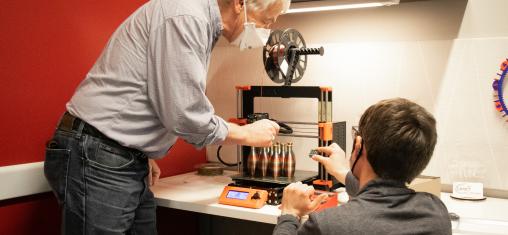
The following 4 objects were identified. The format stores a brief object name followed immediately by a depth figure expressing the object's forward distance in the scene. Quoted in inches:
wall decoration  77.8
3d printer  76.5
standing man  56.6
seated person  44.4
